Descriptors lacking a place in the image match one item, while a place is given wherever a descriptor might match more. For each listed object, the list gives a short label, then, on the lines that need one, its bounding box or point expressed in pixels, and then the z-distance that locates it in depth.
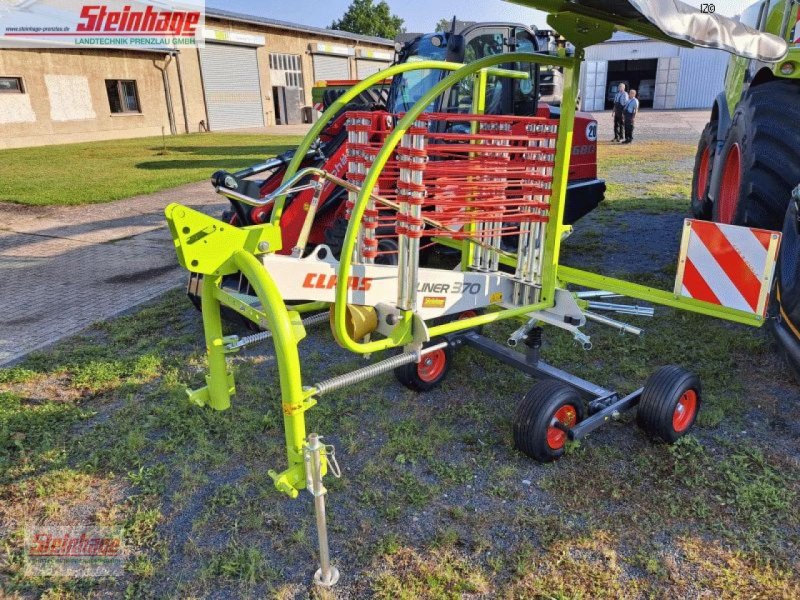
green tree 60.50
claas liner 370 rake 2.49
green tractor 3.21
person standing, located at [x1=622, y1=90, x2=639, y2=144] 16.66
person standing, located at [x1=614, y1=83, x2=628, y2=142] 16.67
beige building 20.03
